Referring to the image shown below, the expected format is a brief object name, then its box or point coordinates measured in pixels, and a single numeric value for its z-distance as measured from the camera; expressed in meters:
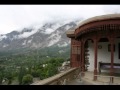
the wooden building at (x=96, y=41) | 4.44
